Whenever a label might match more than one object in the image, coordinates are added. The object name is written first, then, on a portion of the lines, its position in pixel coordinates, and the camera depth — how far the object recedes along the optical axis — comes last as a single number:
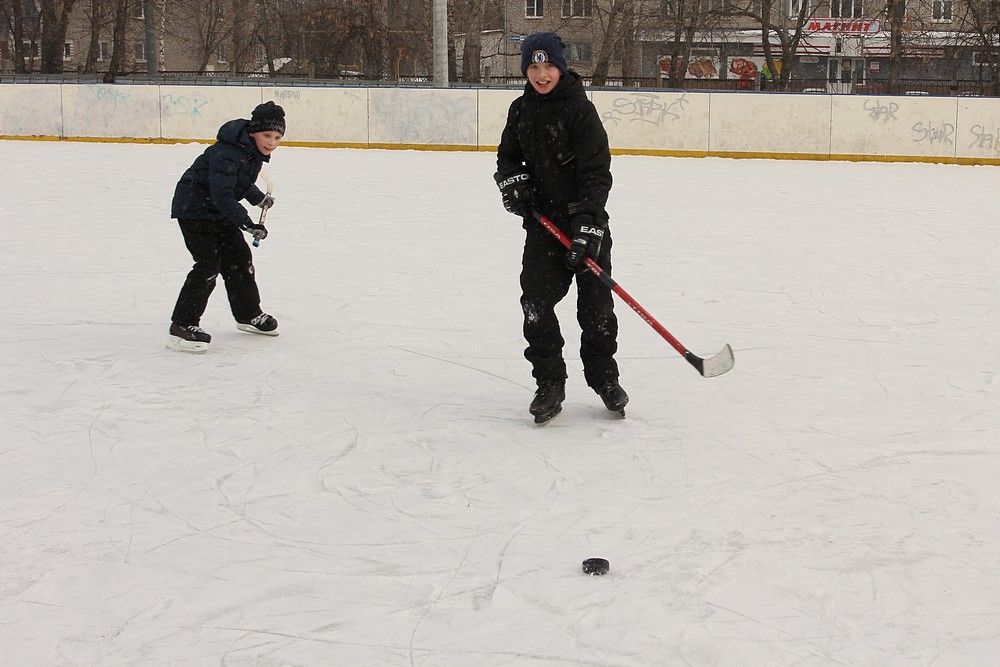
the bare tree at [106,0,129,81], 29.22
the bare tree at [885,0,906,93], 24.66
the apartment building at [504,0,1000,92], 27.23
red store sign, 37.12
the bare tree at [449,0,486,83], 34.12
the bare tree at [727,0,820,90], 27.81
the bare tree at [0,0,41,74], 30.62
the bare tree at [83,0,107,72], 31.39
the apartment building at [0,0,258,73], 32.41
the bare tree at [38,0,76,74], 27.62
